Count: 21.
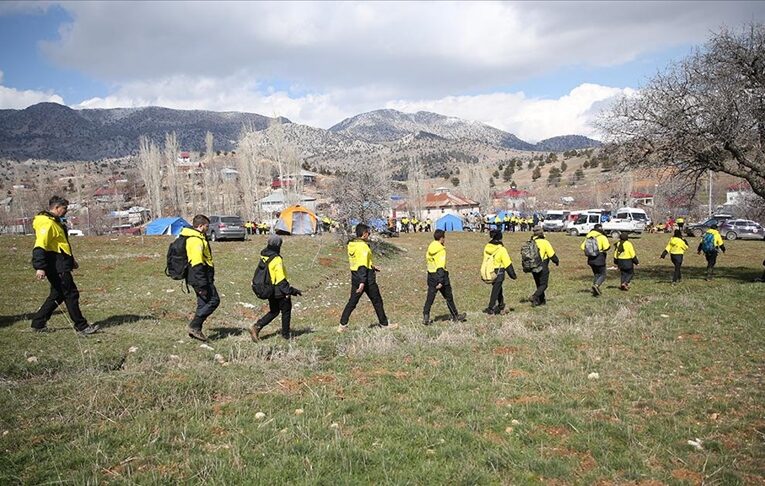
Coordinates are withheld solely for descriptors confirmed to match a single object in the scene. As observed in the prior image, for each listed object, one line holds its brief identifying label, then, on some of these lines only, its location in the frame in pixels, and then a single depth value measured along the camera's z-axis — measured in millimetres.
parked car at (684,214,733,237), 40519
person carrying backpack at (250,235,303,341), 8680
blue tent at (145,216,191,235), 50344
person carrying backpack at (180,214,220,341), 8258
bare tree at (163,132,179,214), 79000
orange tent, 45031
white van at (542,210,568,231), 52497
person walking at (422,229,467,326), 10680
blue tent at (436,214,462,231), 62625
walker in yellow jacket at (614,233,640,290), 15117
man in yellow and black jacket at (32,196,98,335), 8117
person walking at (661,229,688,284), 16328
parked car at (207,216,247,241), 33969
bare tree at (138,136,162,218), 73562
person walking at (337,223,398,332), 9734
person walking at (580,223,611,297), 14258
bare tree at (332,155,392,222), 29141
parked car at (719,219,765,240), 37031
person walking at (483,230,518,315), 11555
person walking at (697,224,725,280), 16844
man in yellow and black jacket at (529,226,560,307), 12883
